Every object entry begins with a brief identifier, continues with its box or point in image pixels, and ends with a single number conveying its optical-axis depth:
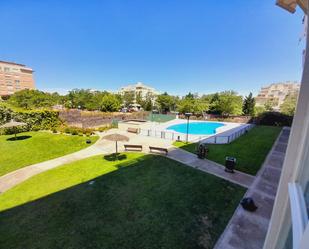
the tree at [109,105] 32.66
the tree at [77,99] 47.78
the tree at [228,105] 34.28
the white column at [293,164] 1.46
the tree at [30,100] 36.08
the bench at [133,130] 20.06
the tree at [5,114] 17.59
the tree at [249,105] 36.24
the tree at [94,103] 42.12
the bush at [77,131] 17.98
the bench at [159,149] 12.35
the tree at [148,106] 45.59
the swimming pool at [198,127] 25.56
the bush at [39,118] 18.45
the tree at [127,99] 56.50
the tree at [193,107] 38.03
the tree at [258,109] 38.41
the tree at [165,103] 44.87
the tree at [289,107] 28.48
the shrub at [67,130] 18.34
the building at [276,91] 87.47
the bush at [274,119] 25.35
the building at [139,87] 103.88
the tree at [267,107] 42.77
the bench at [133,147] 13.18
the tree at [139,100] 54.04
